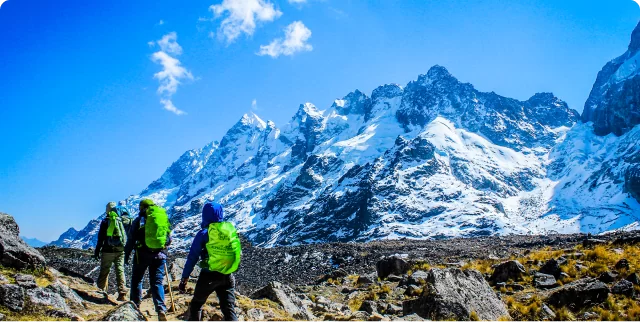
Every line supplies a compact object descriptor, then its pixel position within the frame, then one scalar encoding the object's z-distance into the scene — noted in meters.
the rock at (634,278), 12.44
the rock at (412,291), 15.81
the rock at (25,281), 8.94
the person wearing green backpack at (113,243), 12.16
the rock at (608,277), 13.34
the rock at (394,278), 20.06
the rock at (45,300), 8.48
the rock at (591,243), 22.57
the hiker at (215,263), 7.82
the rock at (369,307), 12.87
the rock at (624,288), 11.77
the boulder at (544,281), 14.43
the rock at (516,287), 14.75
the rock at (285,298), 12.99
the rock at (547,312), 10.84
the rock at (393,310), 12.90
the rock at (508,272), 16.18
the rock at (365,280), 20.73
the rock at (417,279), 17.61
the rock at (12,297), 8.00
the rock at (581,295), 11.34
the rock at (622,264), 14.29
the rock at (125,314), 6.98
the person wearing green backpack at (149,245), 9.70
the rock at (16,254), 10.89
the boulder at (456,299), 10.90
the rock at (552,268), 15.83
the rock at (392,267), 21.80
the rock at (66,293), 9.68
